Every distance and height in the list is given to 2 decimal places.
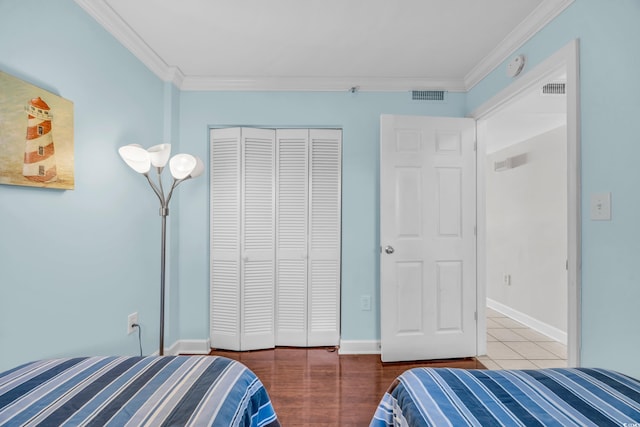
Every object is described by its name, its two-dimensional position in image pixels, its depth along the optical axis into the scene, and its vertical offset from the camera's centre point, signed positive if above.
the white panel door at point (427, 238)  2.50 -0.18
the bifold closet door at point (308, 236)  2.72 -0.18
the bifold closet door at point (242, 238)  2.67 -0.20
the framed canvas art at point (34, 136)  1.24 +0.37
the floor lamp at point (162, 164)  1.82 +0.34
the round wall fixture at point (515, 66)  1.96 +1.04
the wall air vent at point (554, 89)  2.43 +1.08
